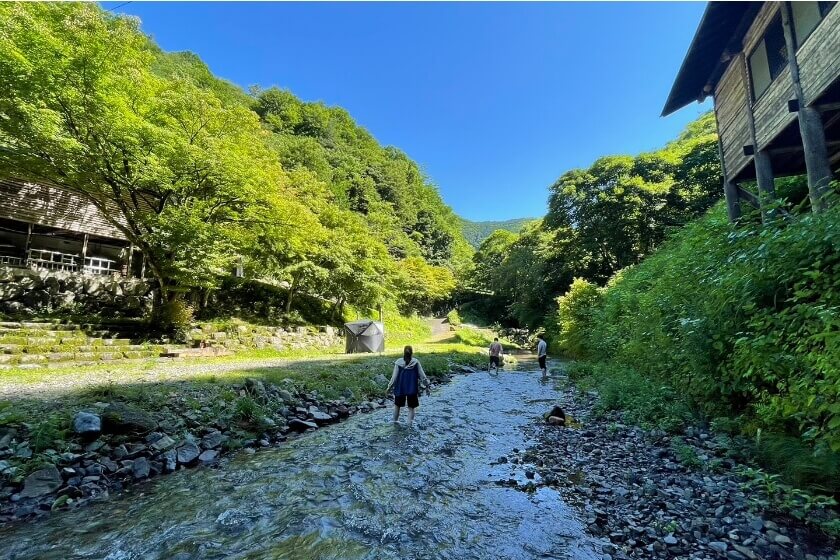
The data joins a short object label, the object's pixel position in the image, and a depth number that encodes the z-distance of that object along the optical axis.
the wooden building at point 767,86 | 7.52
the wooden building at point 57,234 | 20.28
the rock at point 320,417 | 8.98
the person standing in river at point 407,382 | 8.79
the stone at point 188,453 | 6.25
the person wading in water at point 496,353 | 19.19
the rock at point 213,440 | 6.79
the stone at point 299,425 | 8.45
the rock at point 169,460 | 6.01
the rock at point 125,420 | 6.17
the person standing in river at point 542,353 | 17.47
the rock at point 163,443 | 6.24
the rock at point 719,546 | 3.52
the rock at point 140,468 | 5.67
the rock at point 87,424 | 5.83
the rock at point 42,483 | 4.85
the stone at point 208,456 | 6.41
